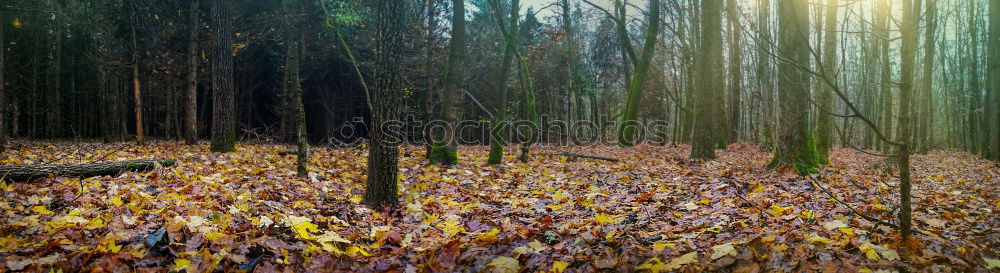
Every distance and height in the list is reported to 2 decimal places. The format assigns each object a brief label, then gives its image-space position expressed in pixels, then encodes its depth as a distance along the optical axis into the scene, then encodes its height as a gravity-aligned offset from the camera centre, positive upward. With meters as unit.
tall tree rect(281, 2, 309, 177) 7.49 +0.72
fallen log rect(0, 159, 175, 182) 5.11 -0.45
